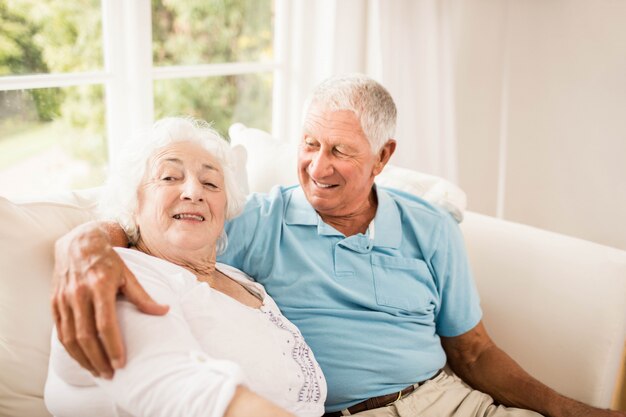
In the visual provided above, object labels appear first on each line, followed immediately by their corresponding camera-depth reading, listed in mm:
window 2061
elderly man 1648
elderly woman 1026
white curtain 2666
